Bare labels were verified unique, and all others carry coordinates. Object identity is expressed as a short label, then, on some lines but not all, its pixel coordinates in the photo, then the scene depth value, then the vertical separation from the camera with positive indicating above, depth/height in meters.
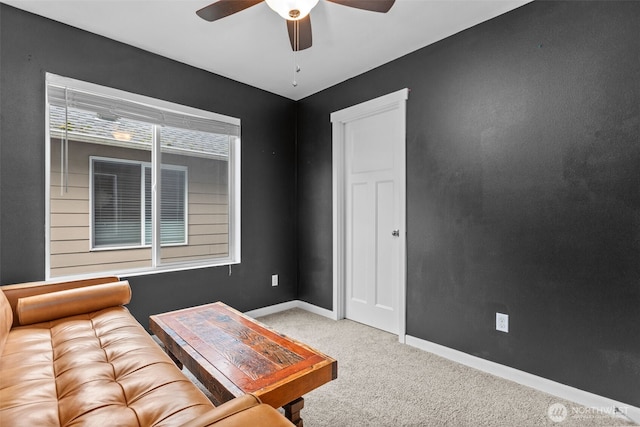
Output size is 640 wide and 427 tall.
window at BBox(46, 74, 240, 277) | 2.55 +0.33
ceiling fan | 1.61 +1.16
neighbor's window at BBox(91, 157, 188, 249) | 2.81 +0.14
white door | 3.01 +0.03
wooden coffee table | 1.39 -0.69
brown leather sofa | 1.05 -0.63
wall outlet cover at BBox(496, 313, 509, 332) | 2.29 -0.75
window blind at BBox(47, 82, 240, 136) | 2.48 +0.94
